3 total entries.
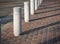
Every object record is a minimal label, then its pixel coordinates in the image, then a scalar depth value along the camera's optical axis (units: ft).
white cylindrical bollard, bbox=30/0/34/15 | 49.38
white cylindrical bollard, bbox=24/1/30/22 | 40.50
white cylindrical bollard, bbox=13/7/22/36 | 30.25
